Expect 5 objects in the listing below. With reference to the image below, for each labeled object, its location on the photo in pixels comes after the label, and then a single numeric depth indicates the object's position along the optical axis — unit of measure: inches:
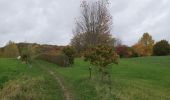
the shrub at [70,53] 888.3
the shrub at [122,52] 1499.0
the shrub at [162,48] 1475.7
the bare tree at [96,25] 1025.6
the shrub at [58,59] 866.4
